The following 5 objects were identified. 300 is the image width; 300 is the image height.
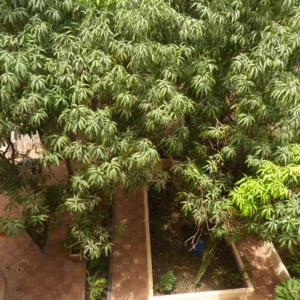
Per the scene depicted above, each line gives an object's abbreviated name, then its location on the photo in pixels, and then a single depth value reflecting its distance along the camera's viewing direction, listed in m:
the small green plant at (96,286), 7.75
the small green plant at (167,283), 7.83
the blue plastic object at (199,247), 8.48
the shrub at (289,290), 6.78
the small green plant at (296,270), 8.12
